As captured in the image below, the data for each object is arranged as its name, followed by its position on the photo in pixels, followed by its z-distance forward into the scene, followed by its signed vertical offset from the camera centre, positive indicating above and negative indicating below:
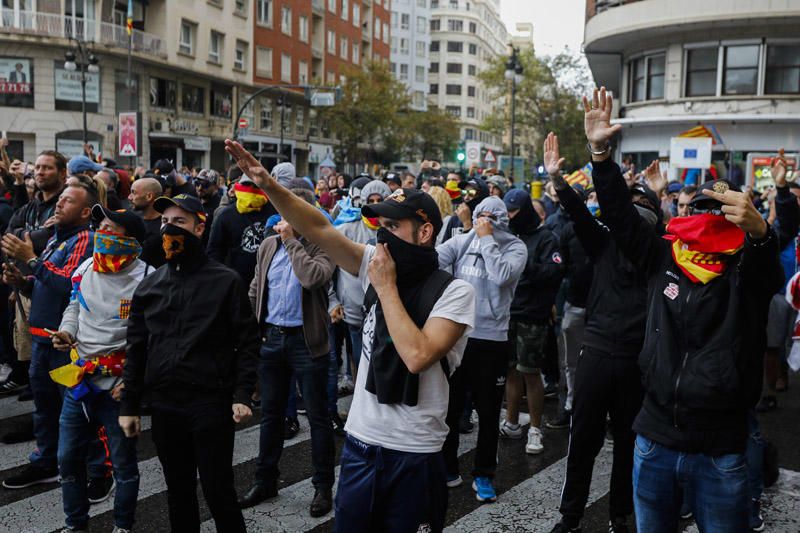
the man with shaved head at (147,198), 6.48 -0.15
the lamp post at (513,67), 26.92 +4.59
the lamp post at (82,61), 25.47 +4.13
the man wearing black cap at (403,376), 3.03 -0.79
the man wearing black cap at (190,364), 3.95 -0.99
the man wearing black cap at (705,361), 3.09 -0.72
